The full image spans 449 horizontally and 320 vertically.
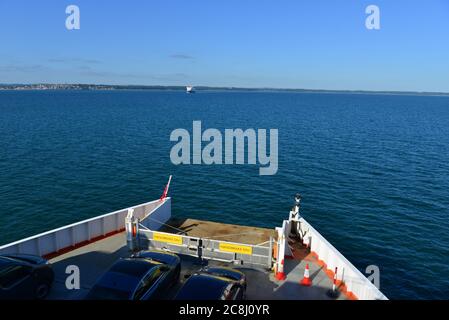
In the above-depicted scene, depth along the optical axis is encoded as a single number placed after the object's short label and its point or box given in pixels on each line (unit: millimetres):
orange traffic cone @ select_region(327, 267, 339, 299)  11781
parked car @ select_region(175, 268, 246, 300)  9297
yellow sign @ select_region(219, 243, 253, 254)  13219
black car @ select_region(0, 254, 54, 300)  9750
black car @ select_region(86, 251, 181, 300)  9469
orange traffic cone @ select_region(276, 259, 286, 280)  12680
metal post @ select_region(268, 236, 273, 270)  13172
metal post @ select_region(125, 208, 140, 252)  14384
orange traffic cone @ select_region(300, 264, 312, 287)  12484
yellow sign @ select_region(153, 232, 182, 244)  13954
